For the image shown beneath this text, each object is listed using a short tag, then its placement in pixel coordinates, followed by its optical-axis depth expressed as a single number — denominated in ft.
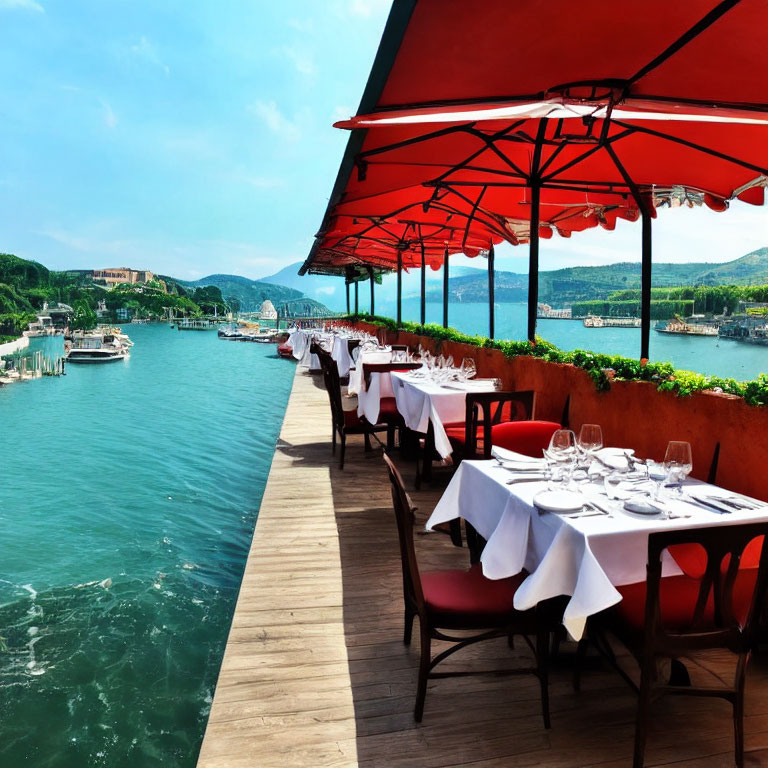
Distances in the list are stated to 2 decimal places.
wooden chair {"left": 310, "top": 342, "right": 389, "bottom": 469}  19.48
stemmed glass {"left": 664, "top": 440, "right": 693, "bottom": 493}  8.22
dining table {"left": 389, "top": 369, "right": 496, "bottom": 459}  16.63
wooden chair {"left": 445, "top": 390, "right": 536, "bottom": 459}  13.94
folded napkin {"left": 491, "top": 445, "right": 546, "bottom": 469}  9.41
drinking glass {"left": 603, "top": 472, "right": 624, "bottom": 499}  7.99
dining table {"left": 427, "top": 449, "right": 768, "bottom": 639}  6.68
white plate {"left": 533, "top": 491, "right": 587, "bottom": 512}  7.29
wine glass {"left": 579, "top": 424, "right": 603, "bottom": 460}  9.14
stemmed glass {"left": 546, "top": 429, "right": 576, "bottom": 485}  8.48
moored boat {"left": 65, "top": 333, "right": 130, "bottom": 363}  193.67
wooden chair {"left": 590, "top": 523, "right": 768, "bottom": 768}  5.82
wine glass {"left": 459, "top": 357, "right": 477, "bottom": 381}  19.74
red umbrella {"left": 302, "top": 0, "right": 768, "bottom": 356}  9.57
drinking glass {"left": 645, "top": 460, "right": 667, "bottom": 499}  8.05
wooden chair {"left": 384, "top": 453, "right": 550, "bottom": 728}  7.09
